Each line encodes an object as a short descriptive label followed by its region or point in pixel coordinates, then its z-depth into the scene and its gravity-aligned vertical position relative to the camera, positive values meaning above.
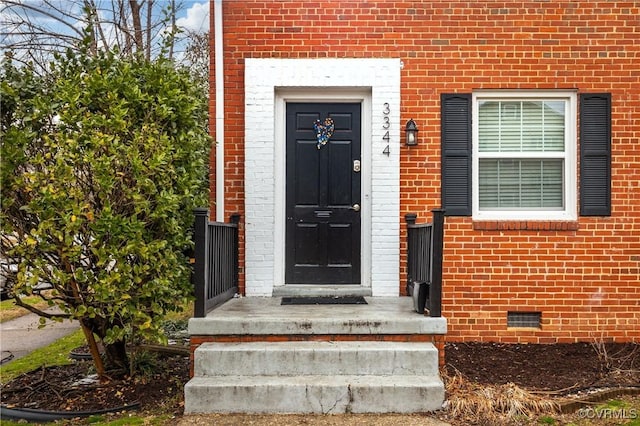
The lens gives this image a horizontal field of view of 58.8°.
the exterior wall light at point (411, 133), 6.10 +0.76
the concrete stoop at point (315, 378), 4.36 -1.39
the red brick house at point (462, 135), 6.14 +0.74
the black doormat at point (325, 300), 5.70 -1.00
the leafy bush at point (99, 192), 4.52 +0.09
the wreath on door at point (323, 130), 6.29 +0.81
